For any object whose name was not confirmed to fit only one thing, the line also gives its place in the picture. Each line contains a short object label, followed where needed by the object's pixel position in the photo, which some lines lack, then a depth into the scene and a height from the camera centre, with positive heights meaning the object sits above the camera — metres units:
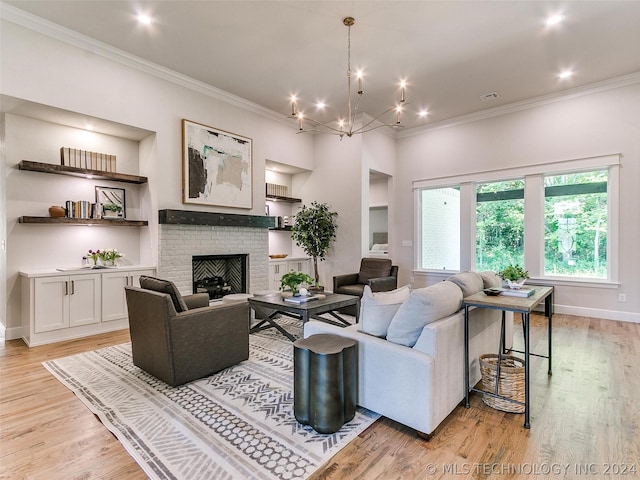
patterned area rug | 1.74 -1.22
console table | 2.09 -0.47
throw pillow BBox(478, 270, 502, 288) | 2.95 -0.39
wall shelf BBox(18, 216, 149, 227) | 3.83 +0.22
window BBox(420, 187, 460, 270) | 6.41 +0.18
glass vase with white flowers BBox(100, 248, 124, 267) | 4.35 -0.24
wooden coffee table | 3.49 -0.78
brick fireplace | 4.64 -0.07
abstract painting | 4.89 +1.15
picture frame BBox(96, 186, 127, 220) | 4.48 +0.52
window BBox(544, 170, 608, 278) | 4.98 +0.20
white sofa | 1.93 -0.85
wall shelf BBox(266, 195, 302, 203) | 6.51 +0.82
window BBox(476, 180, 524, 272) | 5.69 +0.24
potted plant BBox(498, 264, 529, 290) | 2.70 -0.33
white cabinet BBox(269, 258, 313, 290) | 6.26 -0.60
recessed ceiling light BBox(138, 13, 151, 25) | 3.44 +2.38
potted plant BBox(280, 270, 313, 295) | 3.85 -0.51
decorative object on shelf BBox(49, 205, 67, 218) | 4.02 +0.34
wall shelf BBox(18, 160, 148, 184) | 3.80 +0.85
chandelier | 3.53 +2.32
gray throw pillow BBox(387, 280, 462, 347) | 2.07 -0.50
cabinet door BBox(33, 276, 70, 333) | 3.65 -0.75
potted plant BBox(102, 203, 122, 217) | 4.49 +0.41
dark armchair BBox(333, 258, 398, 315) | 5.10 -0.68
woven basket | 2.30 -1.08
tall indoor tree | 6.34 +0.16
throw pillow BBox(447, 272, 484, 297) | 2.56 -0.37
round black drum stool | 1.97 -0.91
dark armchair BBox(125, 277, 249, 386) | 2.57 -0.83
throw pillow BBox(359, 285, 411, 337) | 2.28 -0.53
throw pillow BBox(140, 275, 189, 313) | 2.72 -0.46
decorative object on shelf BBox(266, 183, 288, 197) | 6.66 +1.02
